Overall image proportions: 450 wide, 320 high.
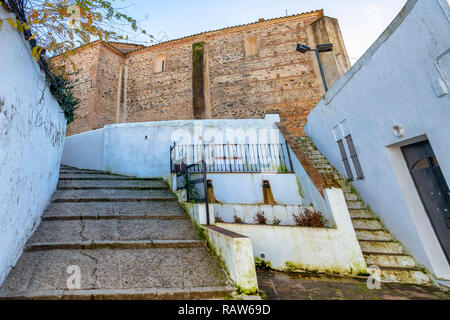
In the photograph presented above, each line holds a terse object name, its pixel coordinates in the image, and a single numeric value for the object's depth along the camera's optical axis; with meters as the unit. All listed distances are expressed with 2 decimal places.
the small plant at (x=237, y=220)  4.89
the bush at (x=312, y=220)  4.06
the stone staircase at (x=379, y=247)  3.40
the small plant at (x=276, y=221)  4.61
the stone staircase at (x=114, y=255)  2.25
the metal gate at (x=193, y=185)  3.92
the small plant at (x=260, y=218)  4.60
